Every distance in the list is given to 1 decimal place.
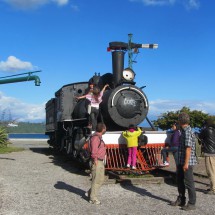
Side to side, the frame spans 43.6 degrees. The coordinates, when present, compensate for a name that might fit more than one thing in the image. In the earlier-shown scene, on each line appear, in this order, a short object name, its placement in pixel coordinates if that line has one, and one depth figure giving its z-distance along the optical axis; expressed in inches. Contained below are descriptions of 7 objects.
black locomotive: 288.3
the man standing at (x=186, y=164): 180.0
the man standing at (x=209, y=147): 223.8
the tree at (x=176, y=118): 598.1
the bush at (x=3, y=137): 630.3
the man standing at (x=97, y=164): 194.0
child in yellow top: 268.6
